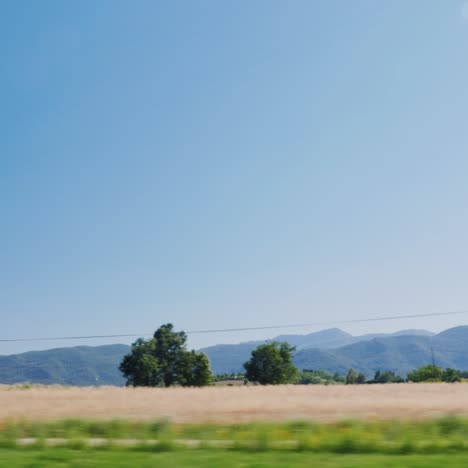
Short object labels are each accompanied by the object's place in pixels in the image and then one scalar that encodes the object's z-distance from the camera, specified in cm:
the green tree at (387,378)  18758
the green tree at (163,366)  9231
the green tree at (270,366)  9602
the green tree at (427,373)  13994
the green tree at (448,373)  13660
